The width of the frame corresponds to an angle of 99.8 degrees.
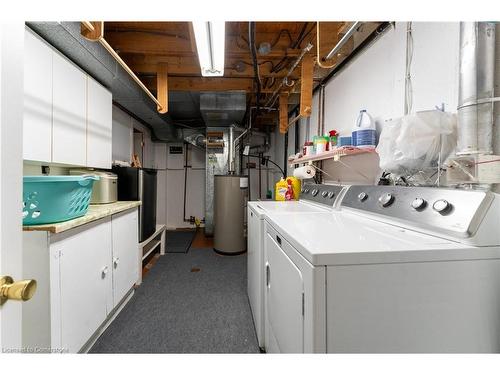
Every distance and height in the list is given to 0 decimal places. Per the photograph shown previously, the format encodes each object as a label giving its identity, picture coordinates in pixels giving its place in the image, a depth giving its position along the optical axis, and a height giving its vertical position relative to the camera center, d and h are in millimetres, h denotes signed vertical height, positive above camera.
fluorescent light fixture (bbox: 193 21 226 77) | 1112 +849
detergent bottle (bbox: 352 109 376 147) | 1394 +364
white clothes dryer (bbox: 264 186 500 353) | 580 -288
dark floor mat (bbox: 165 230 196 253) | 3387 -1004
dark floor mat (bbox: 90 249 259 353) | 1452 -1087
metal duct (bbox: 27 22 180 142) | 1344 +1013
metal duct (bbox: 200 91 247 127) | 3066 +1236
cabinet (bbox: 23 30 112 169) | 1326 +574
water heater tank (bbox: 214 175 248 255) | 3209 -468
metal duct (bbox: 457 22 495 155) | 787 +367
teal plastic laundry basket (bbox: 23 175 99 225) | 1088 -69
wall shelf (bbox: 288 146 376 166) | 1375 +241
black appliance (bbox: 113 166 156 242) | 2328 -43
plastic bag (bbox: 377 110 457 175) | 889 +205
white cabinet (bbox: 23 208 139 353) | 1071 -601
